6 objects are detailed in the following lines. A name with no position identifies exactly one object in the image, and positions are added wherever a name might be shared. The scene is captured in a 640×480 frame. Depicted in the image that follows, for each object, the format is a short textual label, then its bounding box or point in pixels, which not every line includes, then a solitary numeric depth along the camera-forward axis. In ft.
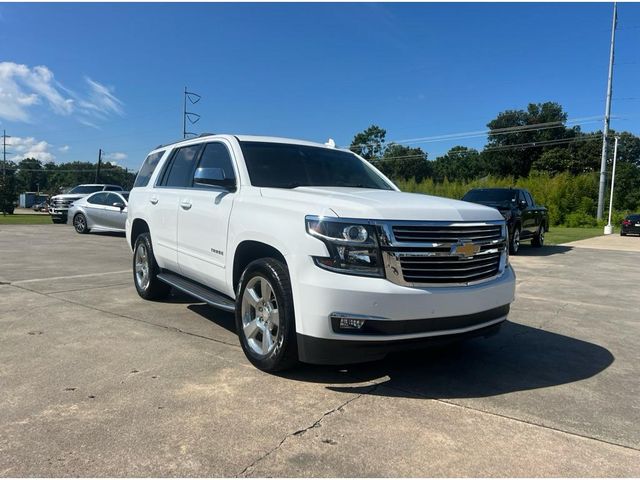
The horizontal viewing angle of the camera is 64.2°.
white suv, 11.46
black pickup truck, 45.89
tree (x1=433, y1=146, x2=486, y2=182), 255.29
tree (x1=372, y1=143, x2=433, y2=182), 267.59
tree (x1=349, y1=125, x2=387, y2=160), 275.18
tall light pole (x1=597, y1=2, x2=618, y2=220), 119.14
